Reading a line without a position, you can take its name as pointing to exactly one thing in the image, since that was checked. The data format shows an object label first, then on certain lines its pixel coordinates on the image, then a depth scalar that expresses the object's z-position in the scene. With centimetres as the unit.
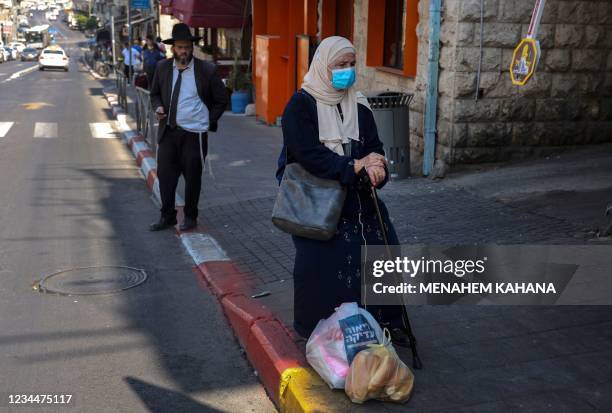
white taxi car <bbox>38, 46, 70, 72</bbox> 5628
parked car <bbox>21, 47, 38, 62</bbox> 8744
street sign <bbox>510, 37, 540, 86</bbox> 784
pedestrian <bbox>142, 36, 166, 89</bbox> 2173
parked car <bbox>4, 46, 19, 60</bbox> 9010
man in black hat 795
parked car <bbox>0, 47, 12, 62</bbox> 8200
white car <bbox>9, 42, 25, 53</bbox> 9835
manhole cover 634
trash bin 972
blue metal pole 972
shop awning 2114
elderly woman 423
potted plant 1969
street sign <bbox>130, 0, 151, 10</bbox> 2766
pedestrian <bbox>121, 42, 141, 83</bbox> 2963
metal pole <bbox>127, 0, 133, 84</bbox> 2394
